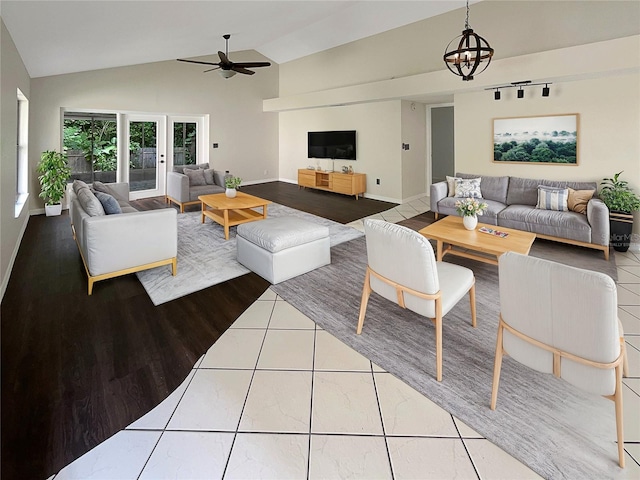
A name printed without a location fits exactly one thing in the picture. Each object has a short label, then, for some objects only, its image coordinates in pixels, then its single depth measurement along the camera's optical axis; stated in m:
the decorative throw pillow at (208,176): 7.17
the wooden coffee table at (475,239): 3.28
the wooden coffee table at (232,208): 5.00
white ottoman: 3.44
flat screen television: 8.48
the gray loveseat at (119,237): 3.08
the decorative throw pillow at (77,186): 4.18
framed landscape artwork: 5.09
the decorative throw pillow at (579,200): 4.60
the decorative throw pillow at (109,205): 3.62
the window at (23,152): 5.60
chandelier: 3.27
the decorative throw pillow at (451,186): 5.91
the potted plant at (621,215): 4.31
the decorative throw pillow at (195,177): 6.95
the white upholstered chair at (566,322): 1.37
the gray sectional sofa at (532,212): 4.18
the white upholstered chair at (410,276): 2.04
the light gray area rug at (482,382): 1.57
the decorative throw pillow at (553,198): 4.73
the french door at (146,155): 7.73
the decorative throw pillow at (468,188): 5.67
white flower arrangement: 3.77
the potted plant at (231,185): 5.51
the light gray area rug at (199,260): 3.34
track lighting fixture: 5.07
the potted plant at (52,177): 5.99
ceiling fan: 5.76
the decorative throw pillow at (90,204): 3.34
